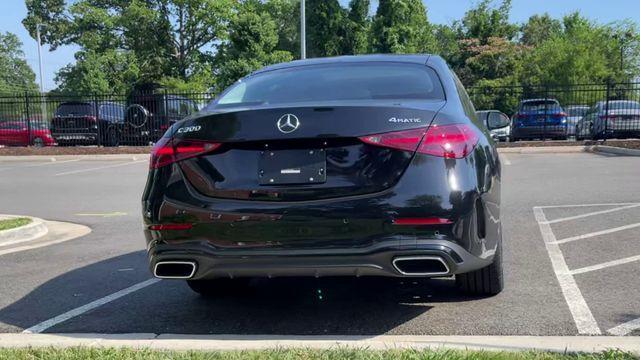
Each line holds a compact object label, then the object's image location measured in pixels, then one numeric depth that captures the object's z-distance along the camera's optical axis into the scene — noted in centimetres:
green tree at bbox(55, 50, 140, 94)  4428
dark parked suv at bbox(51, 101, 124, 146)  2306
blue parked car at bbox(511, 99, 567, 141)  2100
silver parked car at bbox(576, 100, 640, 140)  1994
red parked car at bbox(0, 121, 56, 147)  2498
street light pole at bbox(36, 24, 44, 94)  5089
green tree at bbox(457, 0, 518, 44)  4147
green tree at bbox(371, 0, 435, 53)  3659
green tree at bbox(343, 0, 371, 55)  4088
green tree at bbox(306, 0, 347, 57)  4081
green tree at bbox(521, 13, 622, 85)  3766
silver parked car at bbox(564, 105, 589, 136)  2170
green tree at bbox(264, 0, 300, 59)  5672
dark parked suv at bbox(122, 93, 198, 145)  2283
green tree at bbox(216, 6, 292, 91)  3048
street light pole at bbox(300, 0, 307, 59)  2386
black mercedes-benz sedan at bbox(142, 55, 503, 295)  323
